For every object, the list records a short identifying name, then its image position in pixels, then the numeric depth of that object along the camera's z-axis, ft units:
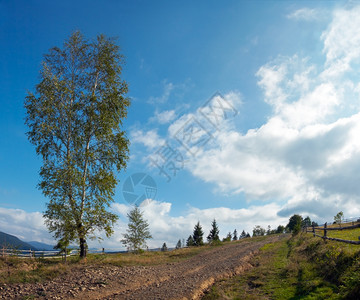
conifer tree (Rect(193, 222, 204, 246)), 221.93
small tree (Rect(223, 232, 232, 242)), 212.43
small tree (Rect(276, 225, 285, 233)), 443.28
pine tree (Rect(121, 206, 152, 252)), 138.31
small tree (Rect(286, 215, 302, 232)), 394.32
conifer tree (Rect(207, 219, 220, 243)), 253.24
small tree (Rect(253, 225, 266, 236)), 478.59
